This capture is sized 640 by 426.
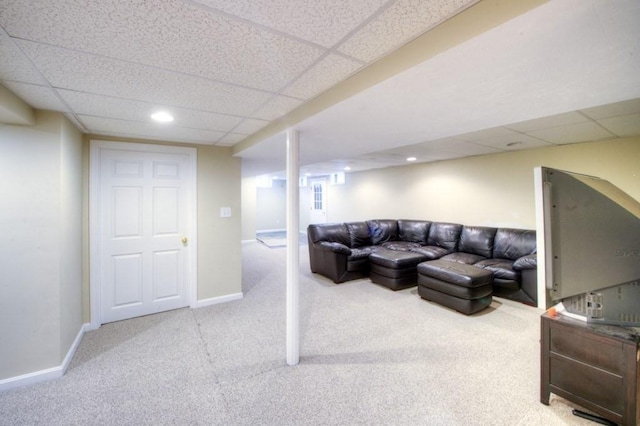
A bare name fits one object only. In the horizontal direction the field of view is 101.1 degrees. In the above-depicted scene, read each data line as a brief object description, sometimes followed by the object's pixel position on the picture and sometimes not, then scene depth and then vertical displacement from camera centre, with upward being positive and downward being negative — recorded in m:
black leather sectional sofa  3.60 -0.68
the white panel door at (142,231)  3.04 -0.27
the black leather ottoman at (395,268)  4.12 -0.95
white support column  2.28 -0.38
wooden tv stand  1.49 -0.96
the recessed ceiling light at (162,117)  2.21 +0.81
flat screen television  1.24 -0.12
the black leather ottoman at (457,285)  3.19 -0.97
